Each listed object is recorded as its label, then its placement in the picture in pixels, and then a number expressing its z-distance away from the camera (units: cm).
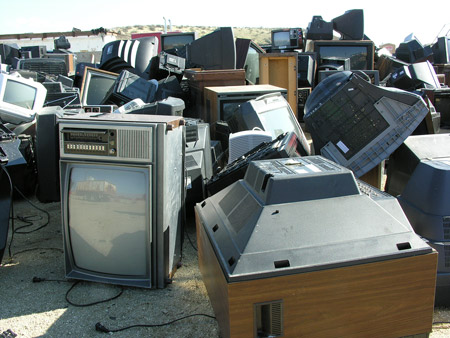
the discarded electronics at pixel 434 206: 233
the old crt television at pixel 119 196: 253
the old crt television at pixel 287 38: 1002
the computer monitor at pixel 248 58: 749
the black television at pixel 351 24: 917
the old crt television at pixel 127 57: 773
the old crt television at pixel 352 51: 825
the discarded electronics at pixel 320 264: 168
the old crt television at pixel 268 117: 406
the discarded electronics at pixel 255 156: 290
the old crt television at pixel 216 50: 671
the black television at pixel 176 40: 995
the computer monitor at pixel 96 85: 634
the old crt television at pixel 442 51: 1158
